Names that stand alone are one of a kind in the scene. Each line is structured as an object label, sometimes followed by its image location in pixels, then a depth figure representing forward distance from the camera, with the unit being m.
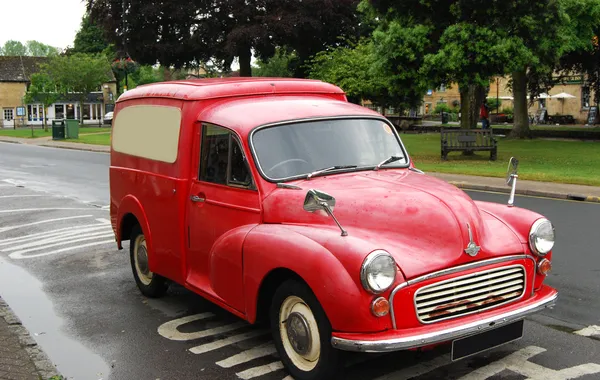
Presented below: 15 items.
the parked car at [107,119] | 68.45
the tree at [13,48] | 175.38
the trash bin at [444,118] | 62.24
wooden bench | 22.92
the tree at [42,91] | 55.38
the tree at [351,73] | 36.72
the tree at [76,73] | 60.22
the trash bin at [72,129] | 43.00
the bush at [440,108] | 74.56
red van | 4.23
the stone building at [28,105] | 75.62
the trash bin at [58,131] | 42.53
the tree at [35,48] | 174.80
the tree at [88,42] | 85.44
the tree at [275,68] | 72.69
